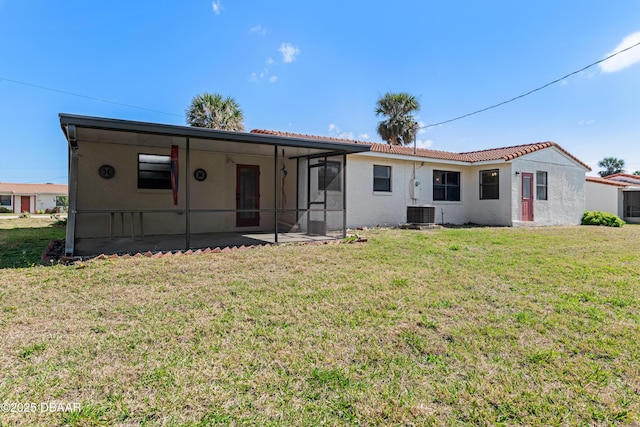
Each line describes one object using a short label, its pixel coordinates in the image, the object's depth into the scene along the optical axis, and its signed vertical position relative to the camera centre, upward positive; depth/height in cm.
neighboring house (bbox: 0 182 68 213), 3481 +137
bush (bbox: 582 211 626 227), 1588 -11
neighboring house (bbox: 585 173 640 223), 2070 +116
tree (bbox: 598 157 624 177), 5122 +767
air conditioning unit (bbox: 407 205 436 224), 1271 +4
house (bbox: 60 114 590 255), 793 +97
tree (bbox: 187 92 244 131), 1877 +555
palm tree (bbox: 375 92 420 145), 2297 +654
